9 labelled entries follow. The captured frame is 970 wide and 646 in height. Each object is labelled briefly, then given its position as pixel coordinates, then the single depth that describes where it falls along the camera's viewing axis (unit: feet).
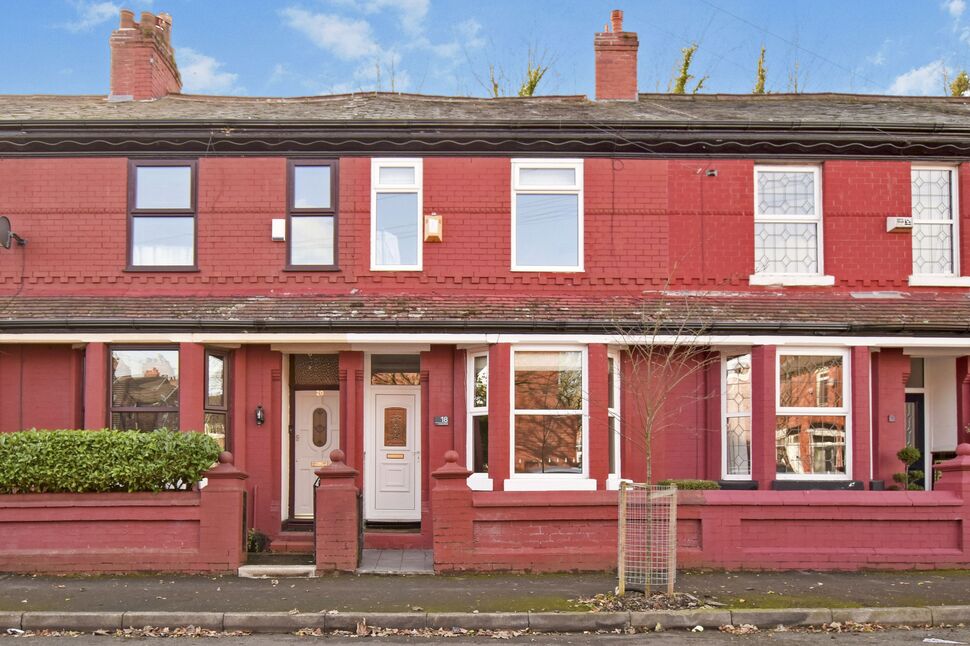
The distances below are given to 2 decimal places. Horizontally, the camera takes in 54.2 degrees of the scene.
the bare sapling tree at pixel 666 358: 40.47
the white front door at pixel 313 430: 45.21
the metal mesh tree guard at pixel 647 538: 30.50
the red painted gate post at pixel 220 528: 35.50
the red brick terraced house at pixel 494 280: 41.22
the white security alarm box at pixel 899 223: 44.01
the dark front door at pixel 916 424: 46.14
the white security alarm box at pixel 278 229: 43.39
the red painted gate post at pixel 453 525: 35.47
